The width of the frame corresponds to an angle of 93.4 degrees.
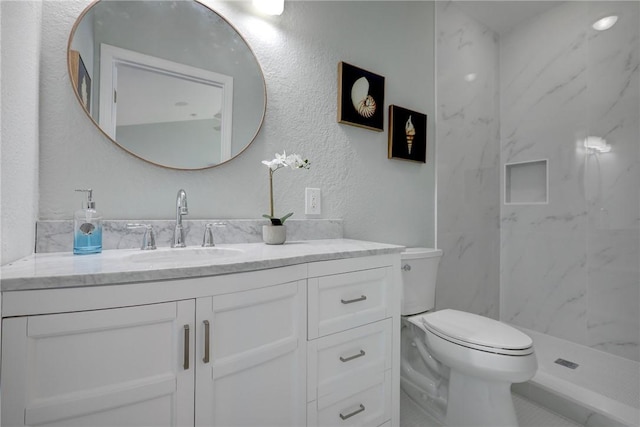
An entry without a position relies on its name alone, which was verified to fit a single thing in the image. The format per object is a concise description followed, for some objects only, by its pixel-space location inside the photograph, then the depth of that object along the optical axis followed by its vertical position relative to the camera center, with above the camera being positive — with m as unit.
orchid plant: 1.28 +0.23
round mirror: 1.07 +0.53
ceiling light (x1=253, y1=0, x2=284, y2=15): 1.33 +0.94
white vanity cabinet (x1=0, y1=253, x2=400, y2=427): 0.60 -0.33
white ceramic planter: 1.25 -0.07
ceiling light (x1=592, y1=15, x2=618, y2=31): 1.93 +1.28
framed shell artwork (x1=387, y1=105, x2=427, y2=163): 1.83 +0.52
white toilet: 1.18 -0.59
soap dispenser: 0.93 -0.05
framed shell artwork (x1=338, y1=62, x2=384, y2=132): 1.62 +0.67
